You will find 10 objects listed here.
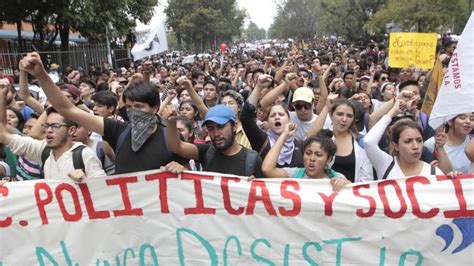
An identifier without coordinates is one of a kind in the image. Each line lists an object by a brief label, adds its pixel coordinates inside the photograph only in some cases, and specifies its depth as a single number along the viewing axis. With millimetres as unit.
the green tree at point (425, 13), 20578
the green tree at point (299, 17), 69625
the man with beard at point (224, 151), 3205
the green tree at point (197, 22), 51938
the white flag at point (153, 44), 11922
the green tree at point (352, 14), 36688
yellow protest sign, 8430
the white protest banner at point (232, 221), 2986
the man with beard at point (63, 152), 3264
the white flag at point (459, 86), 3318
